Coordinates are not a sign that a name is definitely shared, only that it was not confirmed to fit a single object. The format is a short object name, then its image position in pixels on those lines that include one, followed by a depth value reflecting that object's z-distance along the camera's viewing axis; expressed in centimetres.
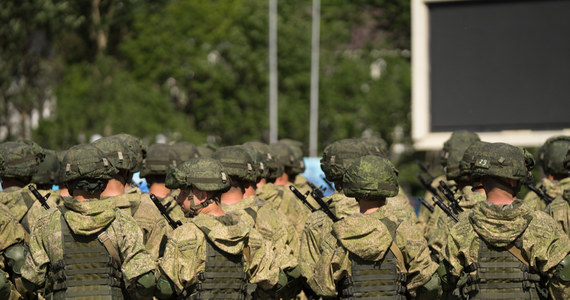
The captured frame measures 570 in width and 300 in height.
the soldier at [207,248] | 1518
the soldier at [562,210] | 1937
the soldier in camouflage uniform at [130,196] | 1744
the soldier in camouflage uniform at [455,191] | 1827
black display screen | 3287
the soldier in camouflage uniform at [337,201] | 1658
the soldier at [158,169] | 2067
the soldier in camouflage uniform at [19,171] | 1909
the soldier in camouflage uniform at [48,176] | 2086
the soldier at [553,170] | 2295
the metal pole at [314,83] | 5563
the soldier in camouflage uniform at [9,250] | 1703
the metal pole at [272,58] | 5809
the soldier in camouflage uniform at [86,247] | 1525
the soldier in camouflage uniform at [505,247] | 1534
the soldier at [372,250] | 1511
